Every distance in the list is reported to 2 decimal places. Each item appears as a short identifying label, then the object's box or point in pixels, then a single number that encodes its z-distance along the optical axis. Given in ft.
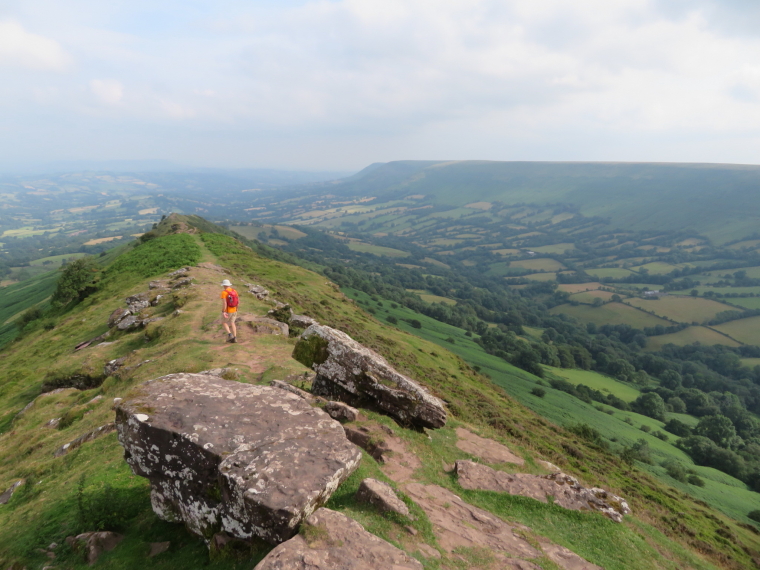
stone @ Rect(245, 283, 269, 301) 140.82
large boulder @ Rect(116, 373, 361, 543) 29.09
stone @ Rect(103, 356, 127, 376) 85.81
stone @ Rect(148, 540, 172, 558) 32.12
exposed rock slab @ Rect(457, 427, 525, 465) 63.62
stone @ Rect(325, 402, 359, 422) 54.60
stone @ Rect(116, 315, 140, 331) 113.19
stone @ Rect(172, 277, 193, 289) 141.34
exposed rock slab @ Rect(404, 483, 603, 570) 35.01
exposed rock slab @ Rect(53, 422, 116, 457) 55.99
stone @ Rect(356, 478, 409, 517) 34.40
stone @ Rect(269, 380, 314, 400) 54.75
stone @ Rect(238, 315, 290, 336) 97.27
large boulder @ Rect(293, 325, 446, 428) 58.59
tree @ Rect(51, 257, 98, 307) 188.03
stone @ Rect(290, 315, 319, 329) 111.12
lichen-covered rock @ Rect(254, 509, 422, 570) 24.62
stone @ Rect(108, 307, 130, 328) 120.98
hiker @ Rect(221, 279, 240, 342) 79.15
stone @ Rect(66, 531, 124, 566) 33.24
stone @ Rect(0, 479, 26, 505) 49.11
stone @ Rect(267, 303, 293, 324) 110.73
